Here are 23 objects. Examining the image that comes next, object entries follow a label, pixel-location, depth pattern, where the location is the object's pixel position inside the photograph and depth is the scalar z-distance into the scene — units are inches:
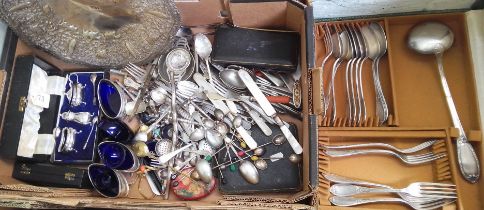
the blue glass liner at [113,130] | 39.4
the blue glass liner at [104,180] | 37.6
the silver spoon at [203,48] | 41.1
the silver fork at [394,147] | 37.8
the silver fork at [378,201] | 35.8
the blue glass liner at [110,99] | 39.5
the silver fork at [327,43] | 41.4
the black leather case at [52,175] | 38.7
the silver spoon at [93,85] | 41.4
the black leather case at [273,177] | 37.6
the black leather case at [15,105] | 38.2
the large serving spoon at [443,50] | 36.3
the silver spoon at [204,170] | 38.3
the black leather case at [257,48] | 38.8
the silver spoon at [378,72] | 38.7
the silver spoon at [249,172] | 37.7
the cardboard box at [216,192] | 33.9
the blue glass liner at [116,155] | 38.3
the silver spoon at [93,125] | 40.2
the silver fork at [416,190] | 35.7
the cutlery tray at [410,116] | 36.9
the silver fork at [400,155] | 37.5
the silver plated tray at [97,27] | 35.5
